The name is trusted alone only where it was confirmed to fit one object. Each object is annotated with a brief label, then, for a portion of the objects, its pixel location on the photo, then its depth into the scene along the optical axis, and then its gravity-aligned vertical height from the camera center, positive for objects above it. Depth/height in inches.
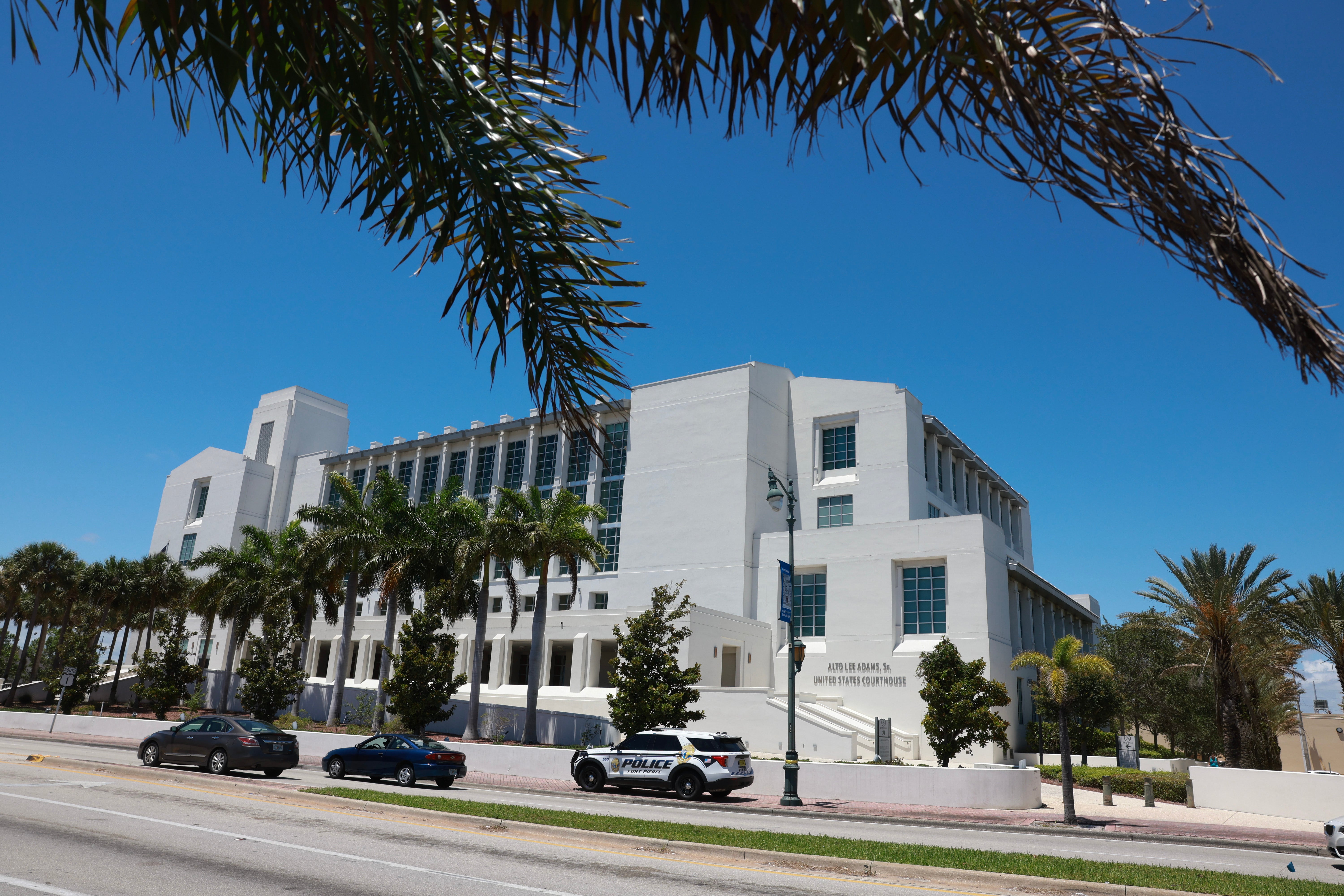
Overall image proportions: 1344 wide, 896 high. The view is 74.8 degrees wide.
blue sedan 905.5 -85.8
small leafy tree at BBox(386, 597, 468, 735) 1430.9 +7.1
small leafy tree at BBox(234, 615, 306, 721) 1697.8 -10.6
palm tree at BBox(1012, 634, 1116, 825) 806.5 +40.7
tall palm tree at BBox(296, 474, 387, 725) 1584.6 +228.8
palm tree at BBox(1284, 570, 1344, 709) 1202.0 +149.8
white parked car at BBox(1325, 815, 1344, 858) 600.4 -70.9
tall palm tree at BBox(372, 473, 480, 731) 1562.5 +238.7
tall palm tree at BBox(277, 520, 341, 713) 1658.5 +167.1
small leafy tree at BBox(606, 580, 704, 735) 1197.1 +15.5
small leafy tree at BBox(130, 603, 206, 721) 1909.4 -21.8
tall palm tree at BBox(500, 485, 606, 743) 1397.6 +229.6
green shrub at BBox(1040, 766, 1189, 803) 1121.4 -82.8
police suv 900.6 -73.4
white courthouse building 1535.4 +277.8
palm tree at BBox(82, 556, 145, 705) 2313.0 +191.6
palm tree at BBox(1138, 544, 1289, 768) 1194.6 +144.9
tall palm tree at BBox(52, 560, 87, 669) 2368.4 +166.0
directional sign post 1480.1 -31.4
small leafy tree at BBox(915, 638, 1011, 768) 1127.6 +5.2
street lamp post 884.6 +32.7
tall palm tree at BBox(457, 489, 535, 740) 1408.7 +204.4
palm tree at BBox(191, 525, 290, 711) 1865.2 +182.0
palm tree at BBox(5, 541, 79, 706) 2458.2 +239.6
